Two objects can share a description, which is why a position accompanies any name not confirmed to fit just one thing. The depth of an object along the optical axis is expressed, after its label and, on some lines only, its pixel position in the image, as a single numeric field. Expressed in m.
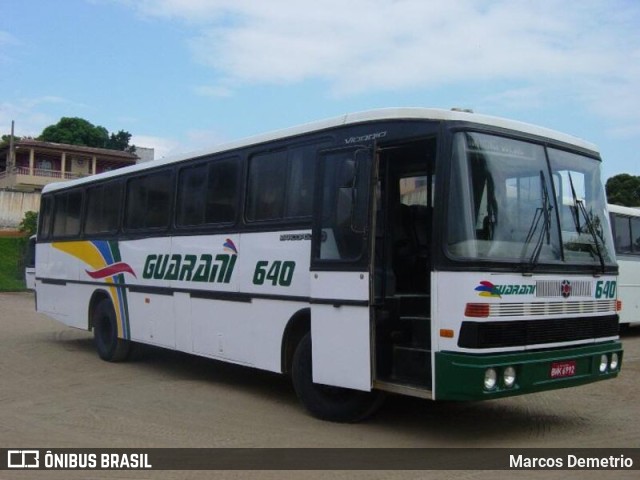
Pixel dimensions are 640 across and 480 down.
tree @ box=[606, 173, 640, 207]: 42.38
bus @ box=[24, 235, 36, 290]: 17.06
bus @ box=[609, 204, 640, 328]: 16.26
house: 54.47
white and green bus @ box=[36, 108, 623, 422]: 6.23
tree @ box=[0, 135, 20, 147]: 57.57
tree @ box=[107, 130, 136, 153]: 76.72
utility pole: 54.66
